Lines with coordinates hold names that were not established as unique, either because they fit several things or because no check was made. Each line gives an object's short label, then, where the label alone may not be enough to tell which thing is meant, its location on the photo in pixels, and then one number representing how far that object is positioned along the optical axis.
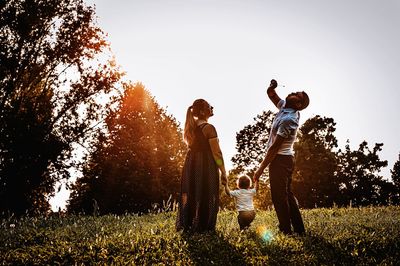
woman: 7.47
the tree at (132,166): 36.34
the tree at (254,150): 46.22
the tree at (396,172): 61.62
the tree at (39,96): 21.92
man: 6.65
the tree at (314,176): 47.19
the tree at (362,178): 48.72
